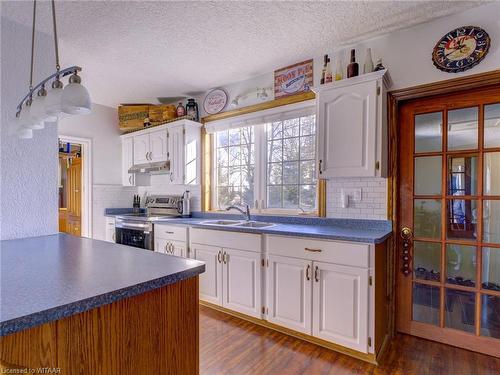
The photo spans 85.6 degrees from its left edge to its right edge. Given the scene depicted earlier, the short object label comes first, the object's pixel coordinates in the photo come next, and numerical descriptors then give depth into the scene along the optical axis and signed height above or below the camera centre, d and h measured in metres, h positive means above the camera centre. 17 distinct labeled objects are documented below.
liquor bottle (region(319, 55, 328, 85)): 2.37 +0.99
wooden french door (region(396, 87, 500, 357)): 2.00 -0.29
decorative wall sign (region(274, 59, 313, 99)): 2.68 +1.08
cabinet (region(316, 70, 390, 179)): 2.06 +0.46
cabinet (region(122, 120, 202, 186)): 3.39 +0.48
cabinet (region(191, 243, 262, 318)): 2.42 -0.89
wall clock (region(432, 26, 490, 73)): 1.93 +0.99
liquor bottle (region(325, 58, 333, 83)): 2.34 +0.95
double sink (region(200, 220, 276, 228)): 2.83 -0.42
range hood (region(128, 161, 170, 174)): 3.56 +0.24
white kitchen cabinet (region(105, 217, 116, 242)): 3.81 -0.64
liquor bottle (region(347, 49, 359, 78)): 2.20 +0.94
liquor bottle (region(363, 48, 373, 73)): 2.18 +0.97
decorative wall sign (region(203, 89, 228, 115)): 3.31 +1.05
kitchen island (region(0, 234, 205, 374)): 0.72 -0.40
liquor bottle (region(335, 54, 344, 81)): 2.46 +1.08
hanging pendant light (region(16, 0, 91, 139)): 1.04 +0.34
